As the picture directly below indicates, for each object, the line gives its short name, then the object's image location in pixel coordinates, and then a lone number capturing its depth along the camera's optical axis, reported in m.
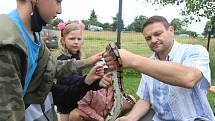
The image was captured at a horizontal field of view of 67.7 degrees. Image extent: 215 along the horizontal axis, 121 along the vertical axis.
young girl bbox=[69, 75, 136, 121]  1.53
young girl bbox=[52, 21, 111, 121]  1.25
